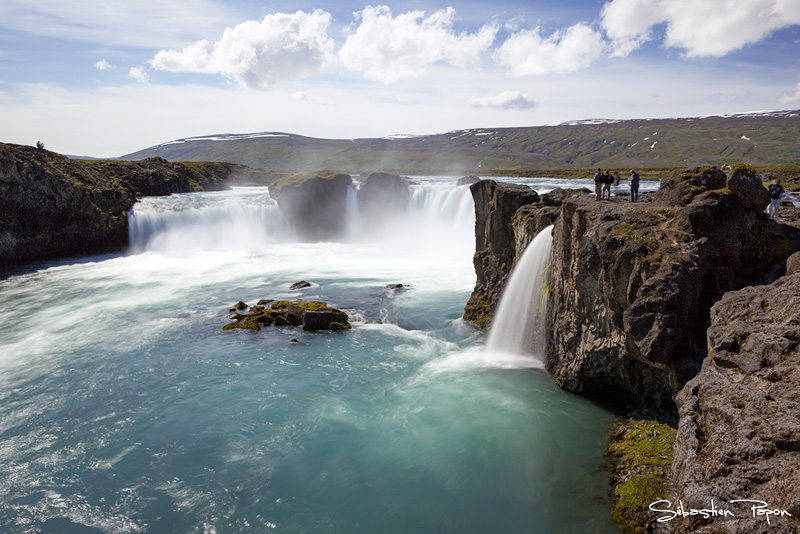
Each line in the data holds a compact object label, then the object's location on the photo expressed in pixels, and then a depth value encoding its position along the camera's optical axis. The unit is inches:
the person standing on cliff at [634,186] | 695.6
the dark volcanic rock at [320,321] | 909.8
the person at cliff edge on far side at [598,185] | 692.7
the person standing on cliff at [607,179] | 707.4
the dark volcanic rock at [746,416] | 232.2
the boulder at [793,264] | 381.1
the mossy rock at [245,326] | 918.4
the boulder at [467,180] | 2387.7
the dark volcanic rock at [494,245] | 856.9
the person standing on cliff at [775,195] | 561.0
